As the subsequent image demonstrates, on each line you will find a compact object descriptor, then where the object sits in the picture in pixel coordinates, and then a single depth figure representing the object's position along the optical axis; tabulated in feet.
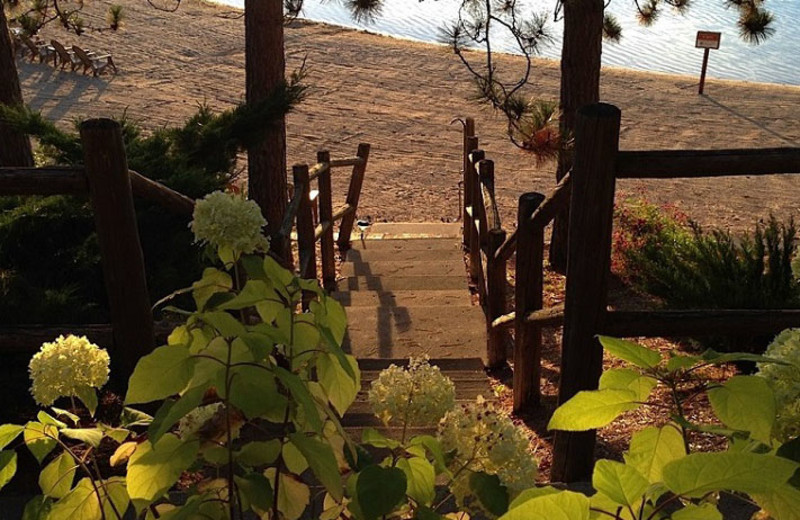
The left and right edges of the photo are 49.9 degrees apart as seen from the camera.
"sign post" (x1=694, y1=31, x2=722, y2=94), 50.88
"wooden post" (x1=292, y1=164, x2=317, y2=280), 17.57
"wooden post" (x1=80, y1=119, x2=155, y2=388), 8.10
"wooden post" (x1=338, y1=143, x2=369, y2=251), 26.40
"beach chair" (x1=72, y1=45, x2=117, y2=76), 56.24
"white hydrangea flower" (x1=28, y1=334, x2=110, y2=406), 3.51
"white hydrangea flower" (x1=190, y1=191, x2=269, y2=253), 3.73
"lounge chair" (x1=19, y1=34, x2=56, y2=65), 58.69
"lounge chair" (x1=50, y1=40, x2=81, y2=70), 56.59
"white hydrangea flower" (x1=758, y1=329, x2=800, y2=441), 2.68
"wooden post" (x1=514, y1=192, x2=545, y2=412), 12.64
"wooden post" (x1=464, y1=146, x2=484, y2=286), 21.85
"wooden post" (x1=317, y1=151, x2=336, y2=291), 22.35
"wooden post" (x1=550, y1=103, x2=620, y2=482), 7.75
